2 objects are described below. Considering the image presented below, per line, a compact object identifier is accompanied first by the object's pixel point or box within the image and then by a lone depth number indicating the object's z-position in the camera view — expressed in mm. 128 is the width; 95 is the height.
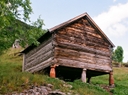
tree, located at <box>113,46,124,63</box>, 48487
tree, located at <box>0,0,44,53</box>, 11444
